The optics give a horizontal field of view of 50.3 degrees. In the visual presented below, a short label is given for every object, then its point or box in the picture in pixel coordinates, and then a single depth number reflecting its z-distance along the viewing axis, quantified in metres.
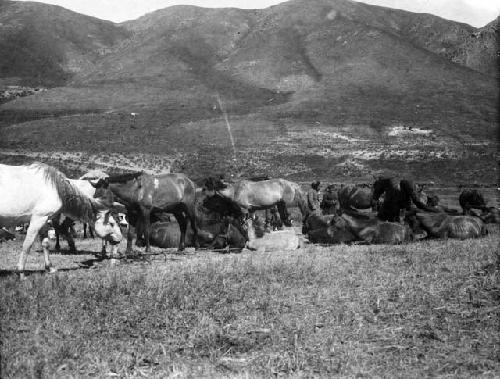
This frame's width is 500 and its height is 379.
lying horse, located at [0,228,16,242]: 17.39
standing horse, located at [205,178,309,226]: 16.98
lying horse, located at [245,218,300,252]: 14.41
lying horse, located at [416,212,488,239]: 14.91
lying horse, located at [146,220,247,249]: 14.84
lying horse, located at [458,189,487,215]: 20.93
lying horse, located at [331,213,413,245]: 14.58
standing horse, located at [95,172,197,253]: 13.48
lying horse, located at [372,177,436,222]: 16.16
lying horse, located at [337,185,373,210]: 22.39
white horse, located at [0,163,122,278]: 8.93
